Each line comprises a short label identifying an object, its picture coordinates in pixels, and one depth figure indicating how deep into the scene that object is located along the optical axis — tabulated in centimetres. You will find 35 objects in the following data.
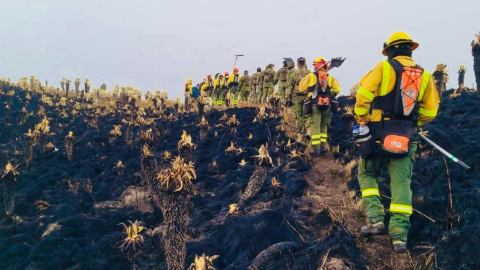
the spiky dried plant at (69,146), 1269
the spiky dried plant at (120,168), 1065
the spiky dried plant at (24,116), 1754
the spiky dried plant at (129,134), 1366
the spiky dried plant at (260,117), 1327
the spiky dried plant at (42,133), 1274
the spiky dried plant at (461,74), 1480
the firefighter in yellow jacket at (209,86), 2396
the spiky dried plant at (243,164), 885
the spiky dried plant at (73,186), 938
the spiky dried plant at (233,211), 611
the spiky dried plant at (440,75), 1207
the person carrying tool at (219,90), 2162
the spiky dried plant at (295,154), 821
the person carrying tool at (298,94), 995
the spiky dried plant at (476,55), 1018
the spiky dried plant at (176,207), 483
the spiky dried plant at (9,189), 840
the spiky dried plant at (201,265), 338
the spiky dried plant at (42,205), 851
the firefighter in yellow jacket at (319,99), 827
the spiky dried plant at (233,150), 1022
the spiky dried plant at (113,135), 1410
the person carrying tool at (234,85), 2023
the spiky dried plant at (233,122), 1236
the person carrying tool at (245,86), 2039
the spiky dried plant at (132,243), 523
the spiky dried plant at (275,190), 634
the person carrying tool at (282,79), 1451
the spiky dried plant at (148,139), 902
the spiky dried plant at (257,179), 663
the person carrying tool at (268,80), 1673
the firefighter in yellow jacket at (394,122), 391
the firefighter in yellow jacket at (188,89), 2442
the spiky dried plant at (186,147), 822
